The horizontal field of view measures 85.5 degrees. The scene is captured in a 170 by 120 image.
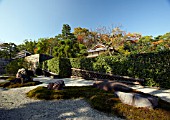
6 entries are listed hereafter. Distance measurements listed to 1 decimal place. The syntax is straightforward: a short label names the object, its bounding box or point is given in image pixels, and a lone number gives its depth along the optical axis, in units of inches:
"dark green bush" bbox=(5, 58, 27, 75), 376.1
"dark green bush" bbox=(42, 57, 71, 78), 330.3
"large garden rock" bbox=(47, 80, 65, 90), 151.3
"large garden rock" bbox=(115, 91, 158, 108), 86.5
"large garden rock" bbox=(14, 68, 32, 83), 222.6
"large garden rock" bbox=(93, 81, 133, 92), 143.9
